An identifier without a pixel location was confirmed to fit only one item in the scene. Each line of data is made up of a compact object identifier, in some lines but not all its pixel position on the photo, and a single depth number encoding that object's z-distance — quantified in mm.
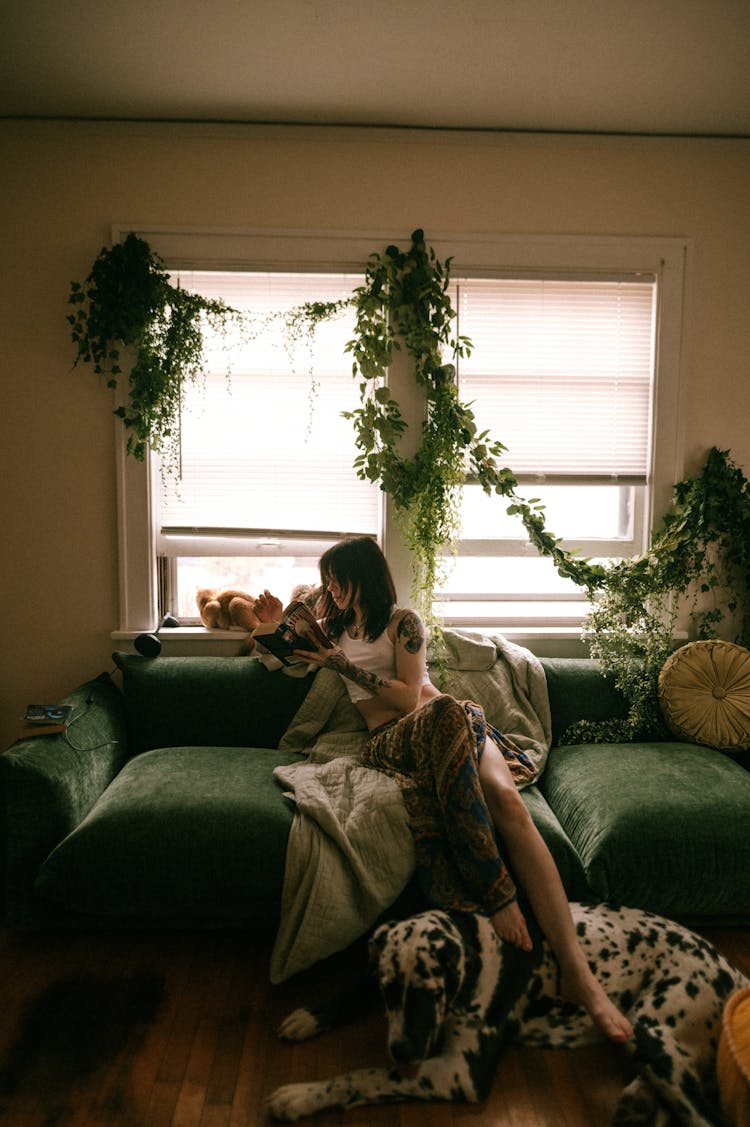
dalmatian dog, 1754
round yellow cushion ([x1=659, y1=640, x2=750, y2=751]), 2994
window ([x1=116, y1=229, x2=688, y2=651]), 3375
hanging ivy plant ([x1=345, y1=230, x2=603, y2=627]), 3219
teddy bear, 3391
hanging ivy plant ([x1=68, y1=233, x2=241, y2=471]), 3162
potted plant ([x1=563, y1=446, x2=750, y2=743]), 3152
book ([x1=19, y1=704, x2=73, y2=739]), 2707
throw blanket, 2275
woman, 2100
